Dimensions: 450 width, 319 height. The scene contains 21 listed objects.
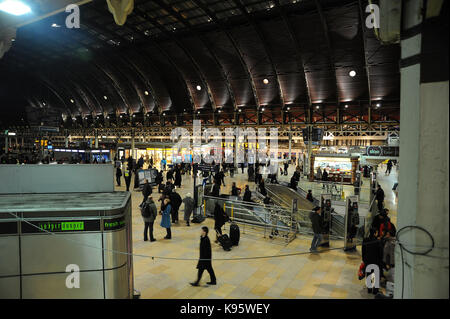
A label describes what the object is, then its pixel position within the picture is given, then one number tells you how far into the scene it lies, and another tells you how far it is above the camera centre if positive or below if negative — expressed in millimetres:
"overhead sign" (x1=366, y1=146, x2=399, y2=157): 14719 -24
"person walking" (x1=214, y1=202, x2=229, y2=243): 8148 -2089
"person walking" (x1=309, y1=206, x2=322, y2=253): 7293 -2177
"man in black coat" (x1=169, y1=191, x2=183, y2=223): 9828 -1952
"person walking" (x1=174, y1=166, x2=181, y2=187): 16875 -1731
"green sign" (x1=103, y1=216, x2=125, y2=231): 3664 -1028
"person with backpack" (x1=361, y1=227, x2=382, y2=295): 5199 -2098
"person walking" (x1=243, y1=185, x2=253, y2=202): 11291 -1939
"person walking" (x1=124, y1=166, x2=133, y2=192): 15387 -1550
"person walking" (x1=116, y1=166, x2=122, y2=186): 17230 -1533
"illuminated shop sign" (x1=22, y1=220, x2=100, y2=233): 3502 -1024
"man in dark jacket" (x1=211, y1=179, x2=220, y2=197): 12172 -1894
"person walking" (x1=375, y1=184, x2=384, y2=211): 11340 -2001
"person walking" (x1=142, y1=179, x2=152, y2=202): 11016 -1668
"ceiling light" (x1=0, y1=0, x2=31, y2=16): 3420 +1928
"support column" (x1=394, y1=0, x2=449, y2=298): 2299 -58
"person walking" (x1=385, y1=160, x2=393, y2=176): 27712 -1844
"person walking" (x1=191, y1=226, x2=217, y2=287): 5277 -2123
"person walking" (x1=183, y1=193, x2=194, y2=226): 9711 -2185
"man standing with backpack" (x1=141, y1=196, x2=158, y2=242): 7676 -1880
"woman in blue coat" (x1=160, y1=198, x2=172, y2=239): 8109 -2037
